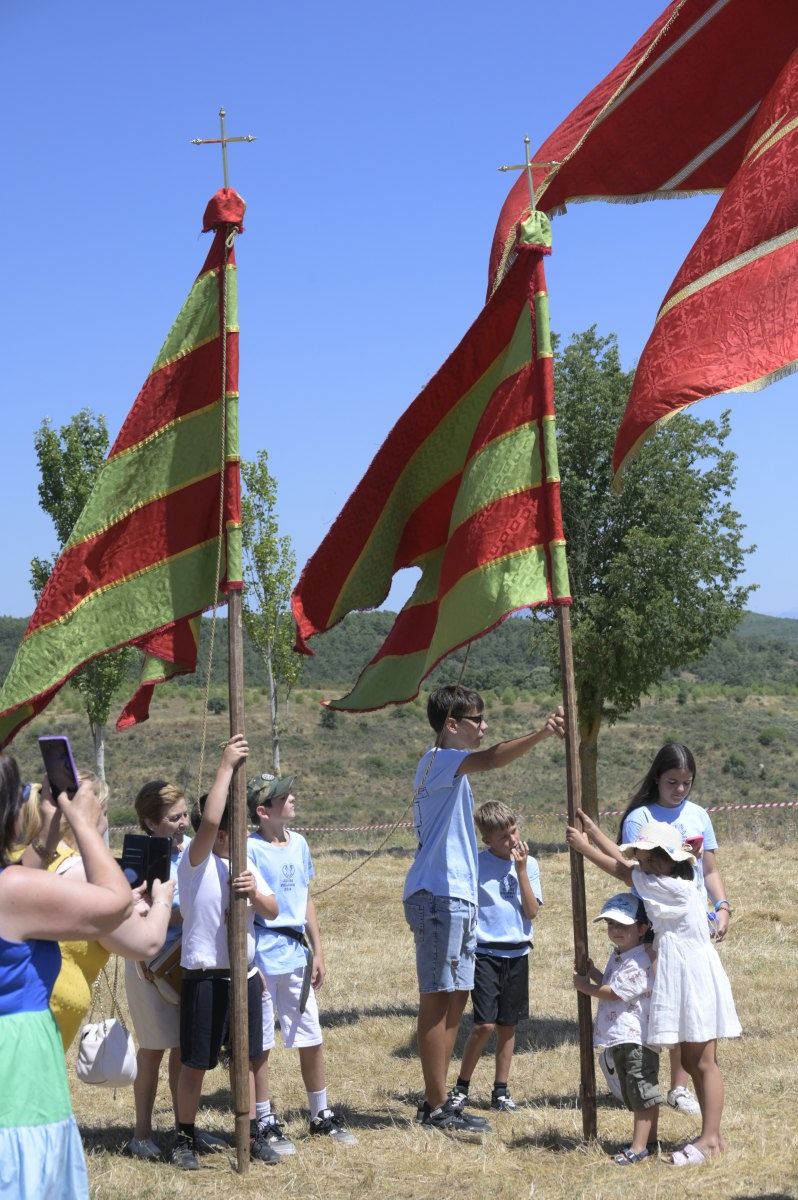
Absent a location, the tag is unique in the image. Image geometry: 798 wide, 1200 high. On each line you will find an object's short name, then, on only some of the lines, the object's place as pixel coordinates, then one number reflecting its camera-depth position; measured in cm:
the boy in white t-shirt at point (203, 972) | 639
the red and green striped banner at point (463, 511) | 643
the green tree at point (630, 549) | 2308
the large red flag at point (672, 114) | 693
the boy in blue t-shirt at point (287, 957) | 674
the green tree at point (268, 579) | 2573
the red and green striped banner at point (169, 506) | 645
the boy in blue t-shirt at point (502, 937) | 752
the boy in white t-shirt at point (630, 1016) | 605
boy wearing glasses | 664
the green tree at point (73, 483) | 2367
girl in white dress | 602
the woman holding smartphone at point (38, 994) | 369
